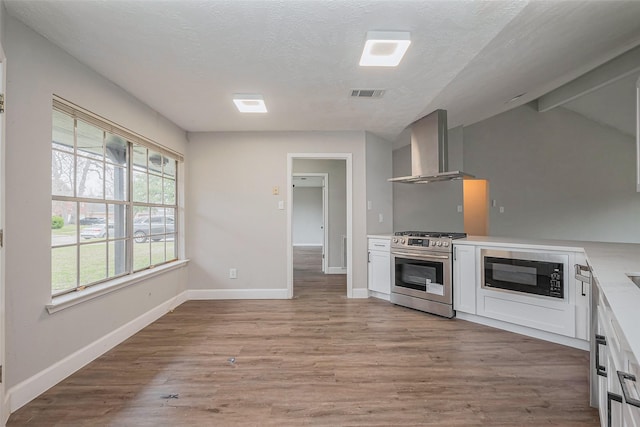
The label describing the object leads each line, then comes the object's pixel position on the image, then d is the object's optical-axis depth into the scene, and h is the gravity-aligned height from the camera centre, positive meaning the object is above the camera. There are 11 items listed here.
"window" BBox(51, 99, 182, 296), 2.05 +0.14
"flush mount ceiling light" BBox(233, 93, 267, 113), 2.73 +1.16
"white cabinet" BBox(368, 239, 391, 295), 3.74 -0.68
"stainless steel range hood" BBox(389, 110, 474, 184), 3.52 +0.85
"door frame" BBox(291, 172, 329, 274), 5.55 +0.06
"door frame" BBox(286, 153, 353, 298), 3.89 +0.08
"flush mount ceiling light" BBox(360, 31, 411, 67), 1.80 +1.15
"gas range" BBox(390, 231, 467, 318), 3.16 -0.66
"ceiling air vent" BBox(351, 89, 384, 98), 2.63 +1.17
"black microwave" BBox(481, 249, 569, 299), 2.48 -0.53
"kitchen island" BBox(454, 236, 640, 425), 0.81 -0.39
